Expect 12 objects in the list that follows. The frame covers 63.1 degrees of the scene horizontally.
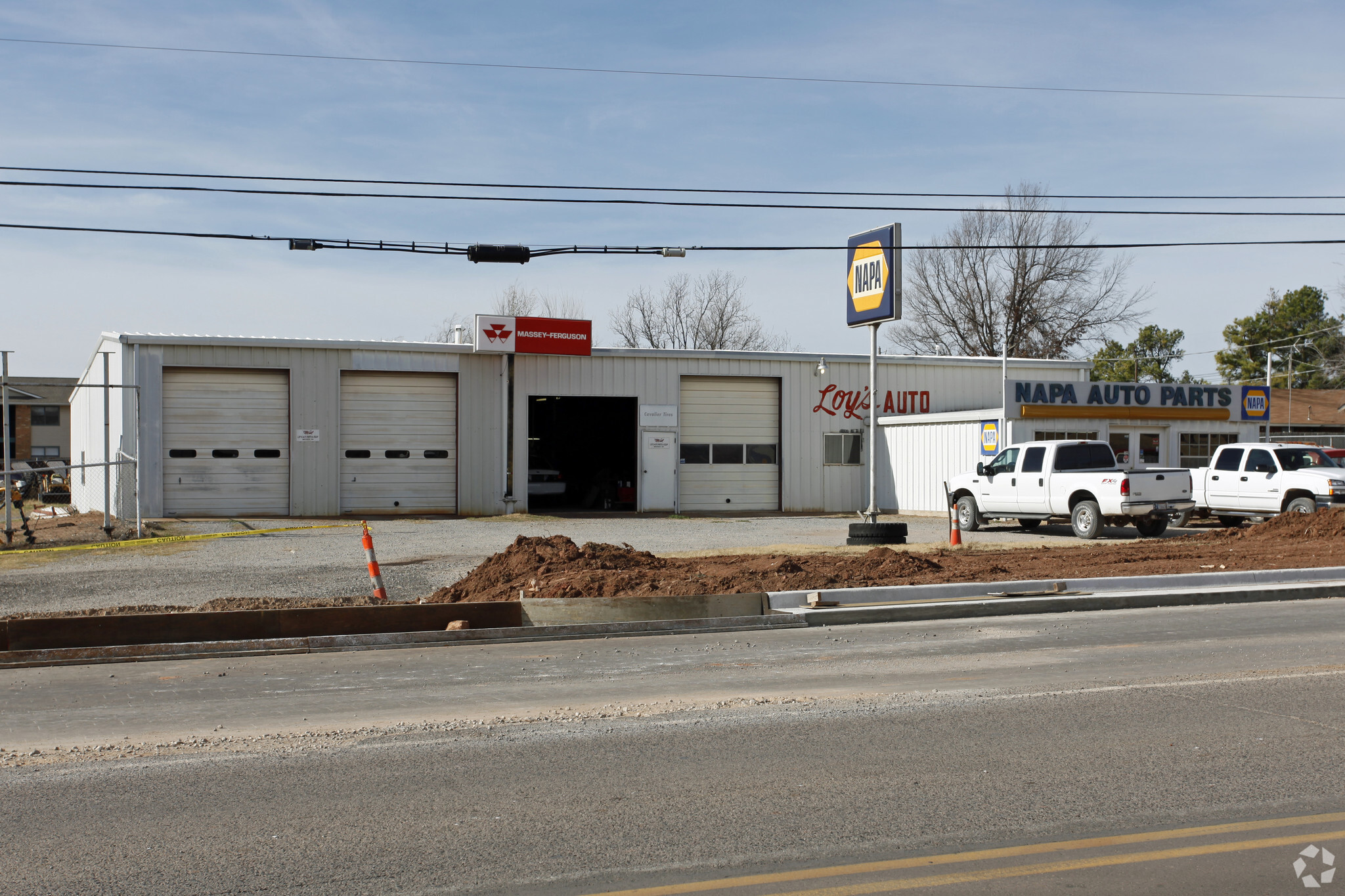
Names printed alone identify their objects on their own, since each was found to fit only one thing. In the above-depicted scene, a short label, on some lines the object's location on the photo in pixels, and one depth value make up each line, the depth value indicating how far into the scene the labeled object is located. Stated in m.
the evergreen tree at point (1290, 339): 70.94
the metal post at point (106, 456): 20.94
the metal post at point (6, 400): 19.00
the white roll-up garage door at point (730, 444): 32.91
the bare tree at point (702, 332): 62.56
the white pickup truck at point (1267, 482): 22.31
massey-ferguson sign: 30.36
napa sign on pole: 19.64
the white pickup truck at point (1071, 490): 21.52
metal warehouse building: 28.84
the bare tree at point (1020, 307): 57.78
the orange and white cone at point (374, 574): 13.41
